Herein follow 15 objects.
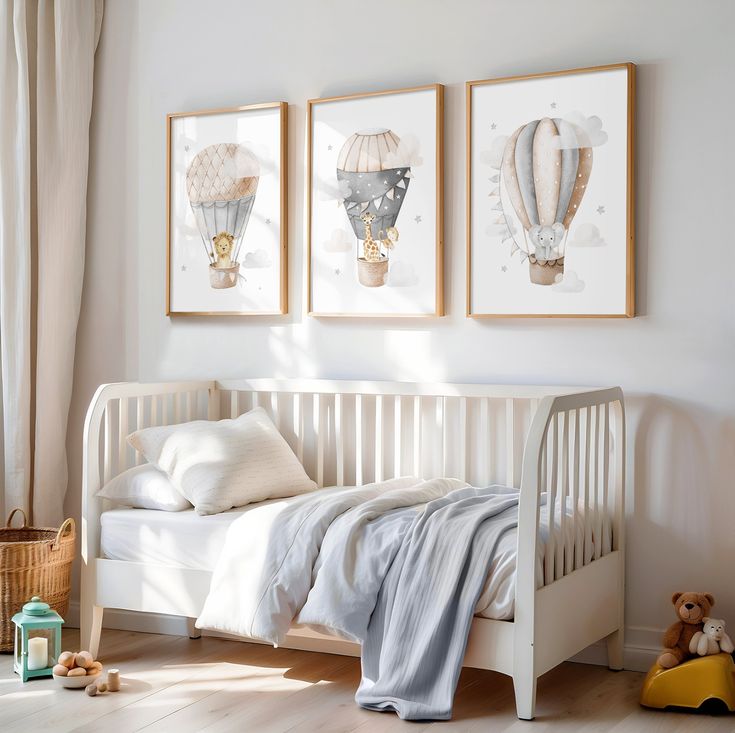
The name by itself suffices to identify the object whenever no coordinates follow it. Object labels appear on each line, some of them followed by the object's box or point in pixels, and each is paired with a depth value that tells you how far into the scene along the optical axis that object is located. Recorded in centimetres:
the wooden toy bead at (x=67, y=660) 274
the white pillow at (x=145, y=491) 296
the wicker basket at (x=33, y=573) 302
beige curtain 338
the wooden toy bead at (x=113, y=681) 269
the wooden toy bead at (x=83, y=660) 276
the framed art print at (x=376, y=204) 314
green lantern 279
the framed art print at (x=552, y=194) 289
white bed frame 241
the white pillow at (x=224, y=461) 291
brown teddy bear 260
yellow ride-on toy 249
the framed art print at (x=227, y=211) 337
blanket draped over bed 242
